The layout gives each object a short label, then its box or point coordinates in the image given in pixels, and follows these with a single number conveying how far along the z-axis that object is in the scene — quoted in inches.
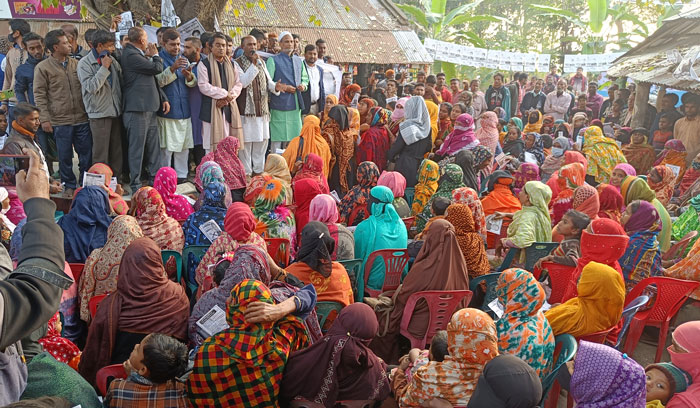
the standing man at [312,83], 318.3
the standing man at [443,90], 439.2
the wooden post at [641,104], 374.3
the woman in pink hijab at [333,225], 163.6
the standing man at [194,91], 252.7
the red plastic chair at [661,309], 142.1
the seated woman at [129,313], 112.0
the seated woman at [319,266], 128.6
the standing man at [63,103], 213.8
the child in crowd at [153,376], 90.0
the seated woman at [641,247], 160.2
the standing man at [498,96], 485.4
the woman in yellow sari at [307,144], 253.9
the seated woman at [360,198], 203.6
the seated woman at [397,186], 207.6
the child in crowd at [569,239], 156.9
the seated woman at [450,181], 207.0
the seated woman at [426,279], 137.0
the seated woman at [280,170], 214.0
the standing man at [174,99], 237.5
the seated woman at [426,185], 218.5
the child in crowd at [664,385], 96.9
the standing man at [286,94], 293.7
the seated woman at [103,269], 130.1
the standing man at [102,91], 213.6
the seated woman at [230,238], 138.7
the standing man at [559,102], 470.8
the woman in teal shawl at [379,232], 162.4
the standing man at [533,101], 505.4
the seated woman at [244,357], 93.0
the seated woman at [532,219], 171.9
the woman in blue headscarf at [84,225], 147.7
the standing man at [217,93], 249.9
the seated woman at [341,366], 98.2
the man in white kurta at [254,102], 268.6
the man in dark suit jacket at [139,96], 221.0
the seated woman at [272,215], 167.9
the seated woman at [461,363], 94.0
